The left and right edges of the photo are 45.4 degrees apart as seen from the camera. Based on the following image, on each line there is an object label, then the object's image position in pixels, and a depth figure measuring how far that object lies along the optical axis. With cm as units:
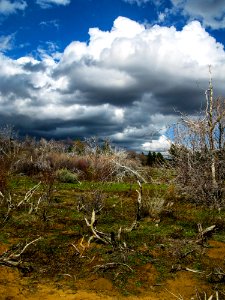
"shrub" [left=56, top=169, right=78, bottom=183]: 1693
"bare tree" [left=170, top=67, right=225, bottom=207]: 1107
